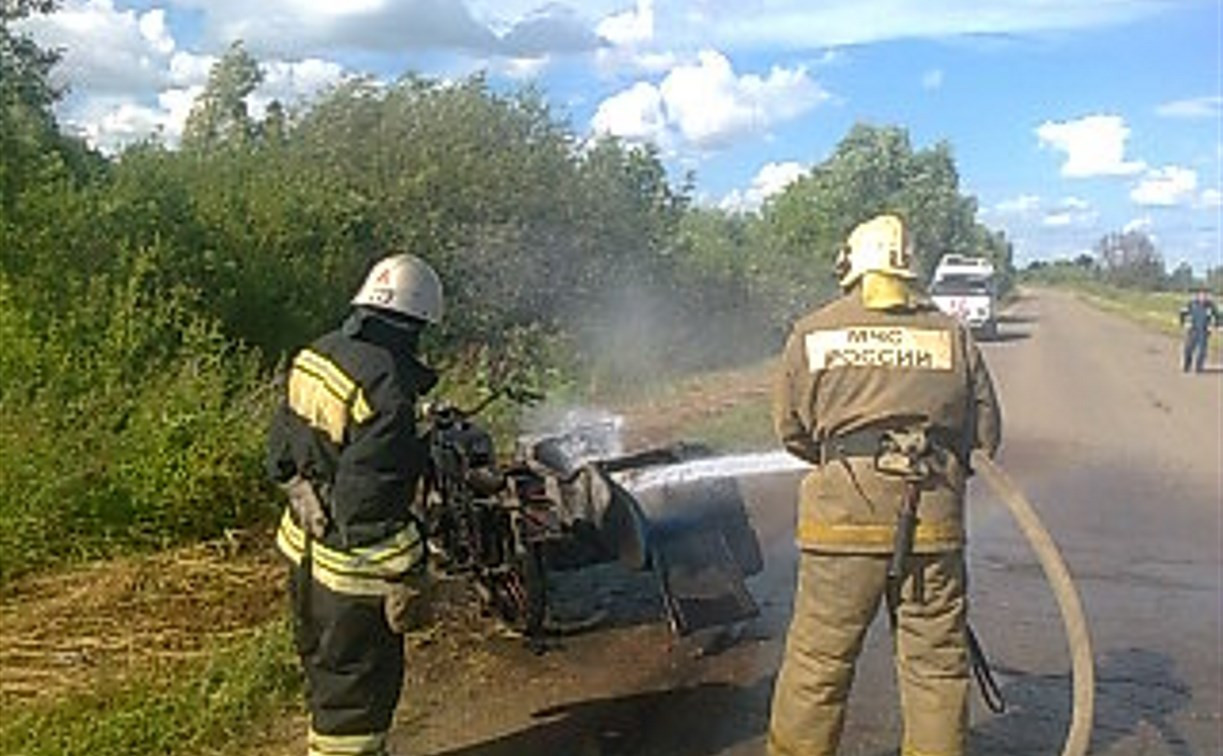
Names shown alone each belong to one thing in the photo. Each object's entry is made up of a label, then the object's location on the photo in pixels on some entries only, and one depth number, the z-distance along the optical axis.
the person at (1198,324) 27.55
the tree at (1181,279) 127.13
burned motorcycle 6.59
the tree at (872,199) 48.34
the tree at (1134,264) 135.50
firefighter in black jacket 4.52
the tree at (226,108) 16.92
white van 35.38
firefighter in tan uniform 4.73
